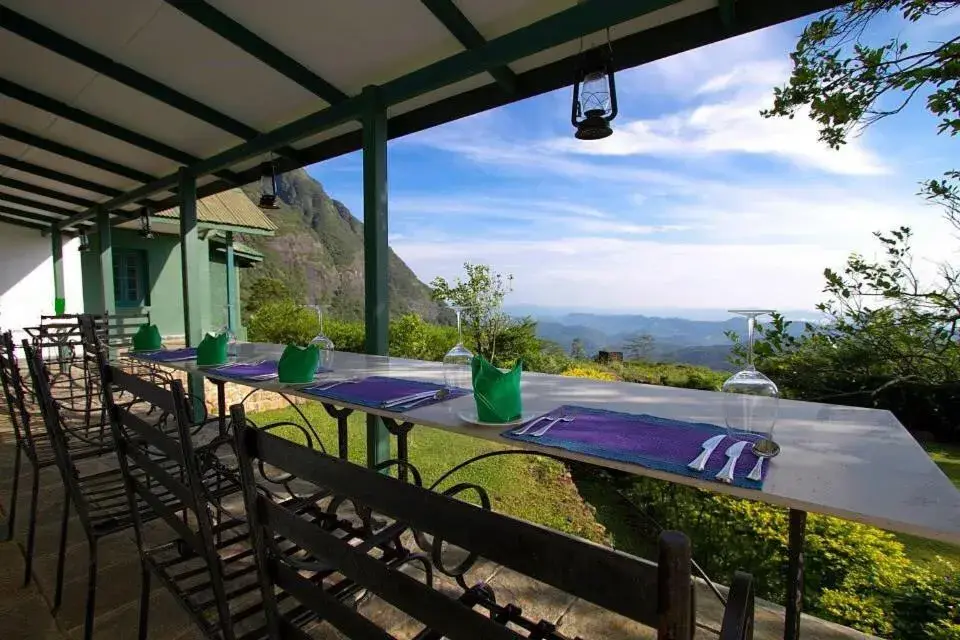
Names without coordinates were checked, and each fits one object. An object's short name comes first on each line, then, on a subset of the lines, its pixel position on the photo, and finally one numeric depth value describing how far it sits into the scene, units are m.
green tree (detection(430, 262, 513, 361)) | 7.65
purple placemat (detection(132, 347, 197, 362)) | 2.54
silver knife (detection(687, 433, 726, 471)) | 0.93
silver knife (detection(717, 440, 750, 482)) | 0.88
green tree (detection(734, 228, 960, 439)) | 1.84
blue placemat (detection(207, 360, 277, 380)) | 1.99
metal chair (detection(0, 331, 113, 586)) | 1.74
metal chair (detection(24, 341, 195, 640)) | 1.43
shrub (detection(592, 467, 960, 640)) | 1.76
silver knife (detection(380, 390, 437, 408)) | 1.49
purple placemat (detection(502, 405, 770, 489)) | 0.95
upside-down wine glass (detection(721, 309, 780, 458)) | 1.04
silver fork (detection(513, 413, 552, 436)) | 1.20
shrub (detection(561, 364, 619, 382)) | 4.85
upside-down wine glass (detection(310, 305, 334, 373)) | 2.16
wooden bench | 0.39
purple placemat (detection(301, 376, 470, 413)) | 1.53
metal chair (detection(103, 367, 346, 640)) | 0.94
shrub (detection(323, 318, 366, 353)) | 6.80
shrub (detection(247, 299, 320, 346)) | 7.54
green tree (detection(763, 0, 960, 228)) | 1.55
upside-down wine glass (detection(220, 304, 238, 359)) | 2.48
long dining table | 0.75
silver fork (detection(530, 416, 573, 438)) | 1.18
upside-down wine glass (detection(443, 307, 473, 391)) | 1.66
